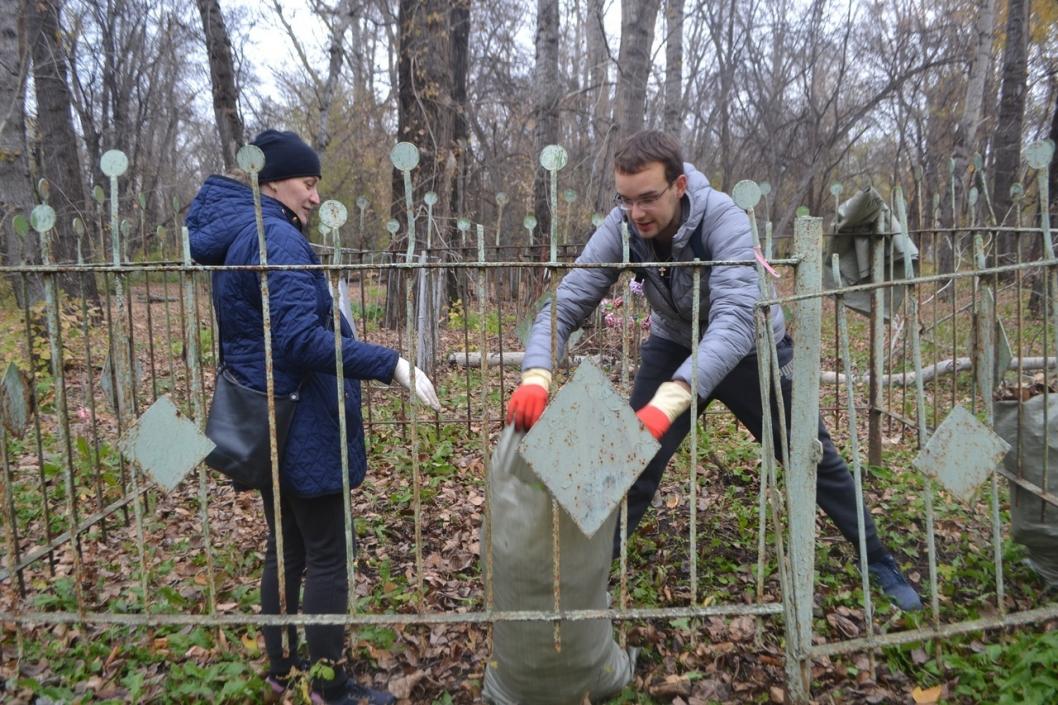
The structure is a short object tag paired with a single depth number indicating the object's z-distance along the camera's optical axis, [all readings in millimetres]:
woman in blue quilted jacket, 2047
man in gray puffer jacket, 2170
